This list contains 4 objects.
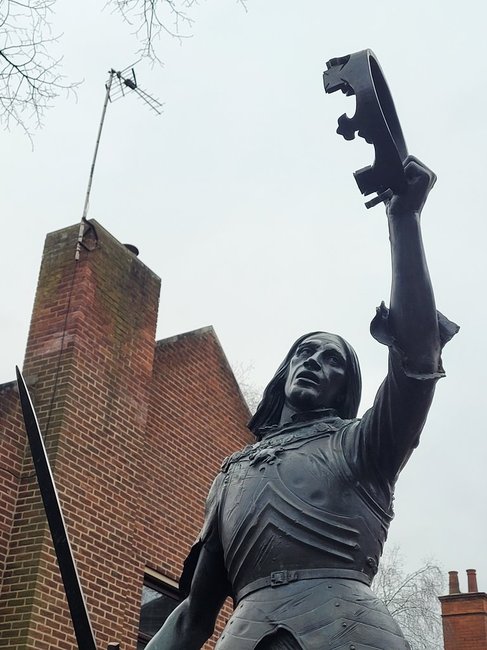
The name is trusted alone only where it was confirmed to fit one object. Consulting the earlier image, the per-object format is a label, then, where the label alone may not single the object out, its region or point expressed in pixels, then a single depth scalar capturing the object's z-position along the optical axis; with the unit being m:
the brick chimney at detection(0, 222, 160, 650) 7.34
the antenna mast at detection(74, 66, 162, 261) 9.00
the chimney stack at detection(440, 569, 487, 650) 18.08
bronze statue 2.28
